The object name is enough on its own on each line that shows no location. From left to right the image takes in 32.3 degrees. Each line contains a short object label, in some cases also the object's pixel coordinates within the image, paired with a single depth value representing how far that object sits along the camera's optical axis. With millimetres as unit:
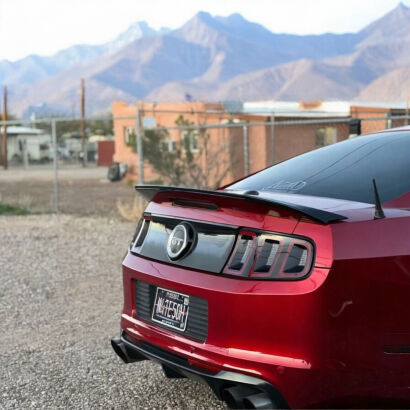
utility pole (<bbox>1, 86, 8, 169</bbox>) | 40844
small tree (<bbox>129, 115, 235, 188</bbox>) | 14969
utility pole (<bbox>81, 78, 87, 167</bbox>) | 43719
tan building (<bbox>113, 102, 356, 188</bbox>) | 15578
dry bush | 12695
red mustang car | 2779
